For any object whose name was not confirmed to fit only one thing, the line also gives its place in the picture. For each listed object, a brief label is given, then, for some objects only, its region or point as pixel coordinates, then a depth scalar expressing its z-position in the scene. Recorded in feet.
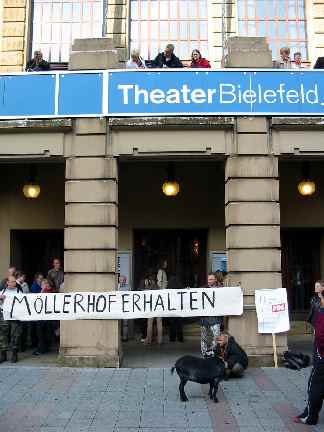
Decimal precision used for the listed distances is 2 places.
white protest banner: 32.48
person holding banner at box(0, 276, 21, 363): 33.42
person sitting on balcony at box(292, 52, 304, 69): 39.58
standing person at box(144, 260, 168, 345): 40.01
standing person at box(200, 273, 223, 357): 31.83
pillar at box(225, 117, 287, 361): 32.71
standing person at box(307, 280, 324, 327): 30.40
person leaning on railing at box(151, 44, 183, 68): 36.76
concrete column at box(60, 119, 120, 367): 32.37
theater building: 32.73
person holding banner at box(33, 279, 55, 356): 36.04
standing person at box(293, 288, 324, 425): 20.92
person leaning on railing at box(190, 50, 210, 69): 36.52
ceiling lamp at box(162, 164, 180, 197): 40.09
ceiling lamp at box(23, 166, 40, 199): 41.44
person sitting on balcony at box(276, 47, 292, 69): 38.93
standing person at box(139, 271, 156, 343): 40.34
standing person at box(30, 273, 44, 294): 37.93
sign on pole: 32.37
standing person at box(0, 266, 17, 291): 35.14
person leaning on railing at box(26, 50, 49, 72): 37.13
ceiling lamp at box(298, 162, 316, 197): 40.93
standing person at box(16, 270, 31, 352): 35.78
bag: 31.55
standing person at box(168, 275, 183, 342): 41.39
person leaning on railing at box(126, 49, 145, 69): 36.63
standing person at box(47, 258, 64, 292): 39.07
